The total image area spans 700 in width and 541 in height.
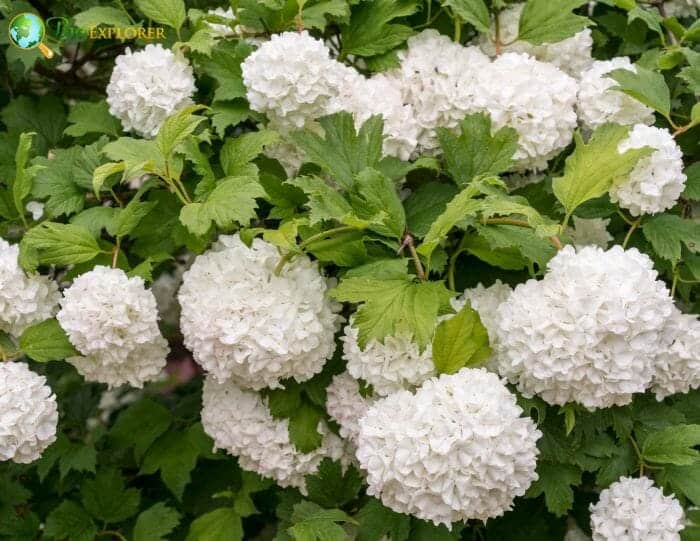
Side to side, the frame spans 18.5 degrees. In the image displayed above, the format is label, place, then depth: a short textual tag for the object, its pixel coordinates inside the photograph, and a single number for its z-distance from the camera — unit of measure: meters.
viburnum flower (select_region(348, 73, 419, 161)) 1.08
